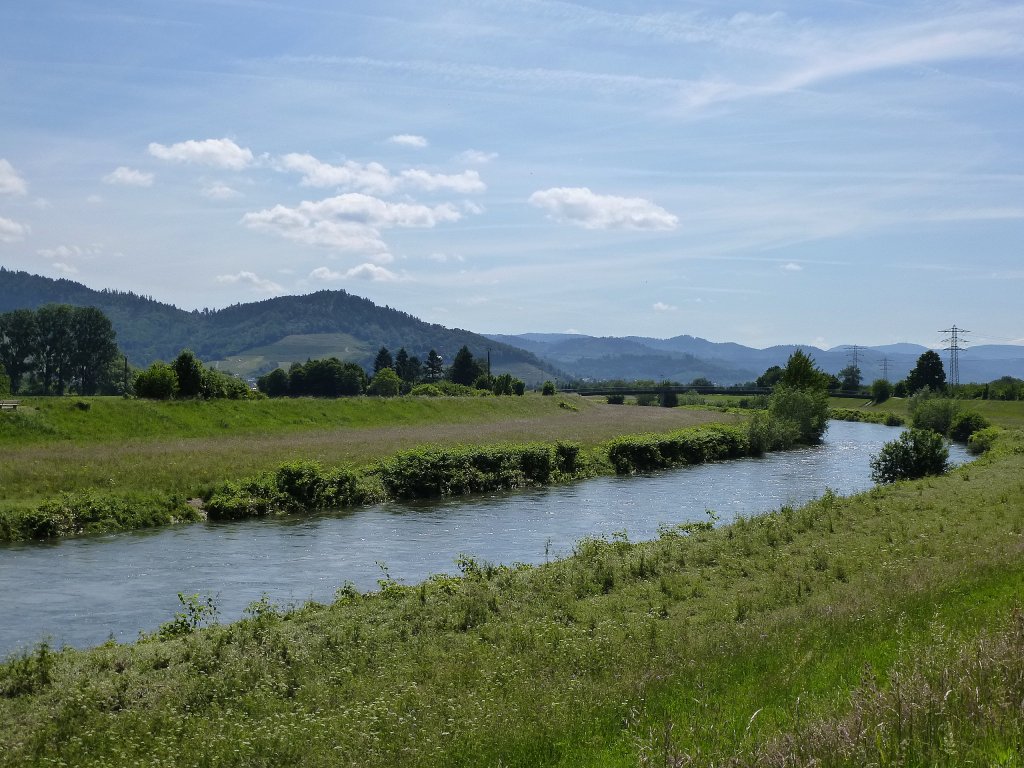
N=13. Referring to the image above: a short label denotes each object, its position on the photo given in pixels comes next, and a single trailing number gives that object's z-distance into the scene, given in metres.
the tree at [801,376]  98.19
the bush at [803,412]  82.06
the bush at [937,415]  89.25
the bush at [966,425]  84.44
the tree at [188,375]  70.94
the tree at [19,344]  136.00
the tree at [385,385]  135.38
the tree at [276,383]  147.75
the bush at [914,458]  47.06
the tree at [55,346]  137.75
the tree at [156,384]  67.25
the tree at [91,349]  138.75
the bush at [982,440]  70.20
